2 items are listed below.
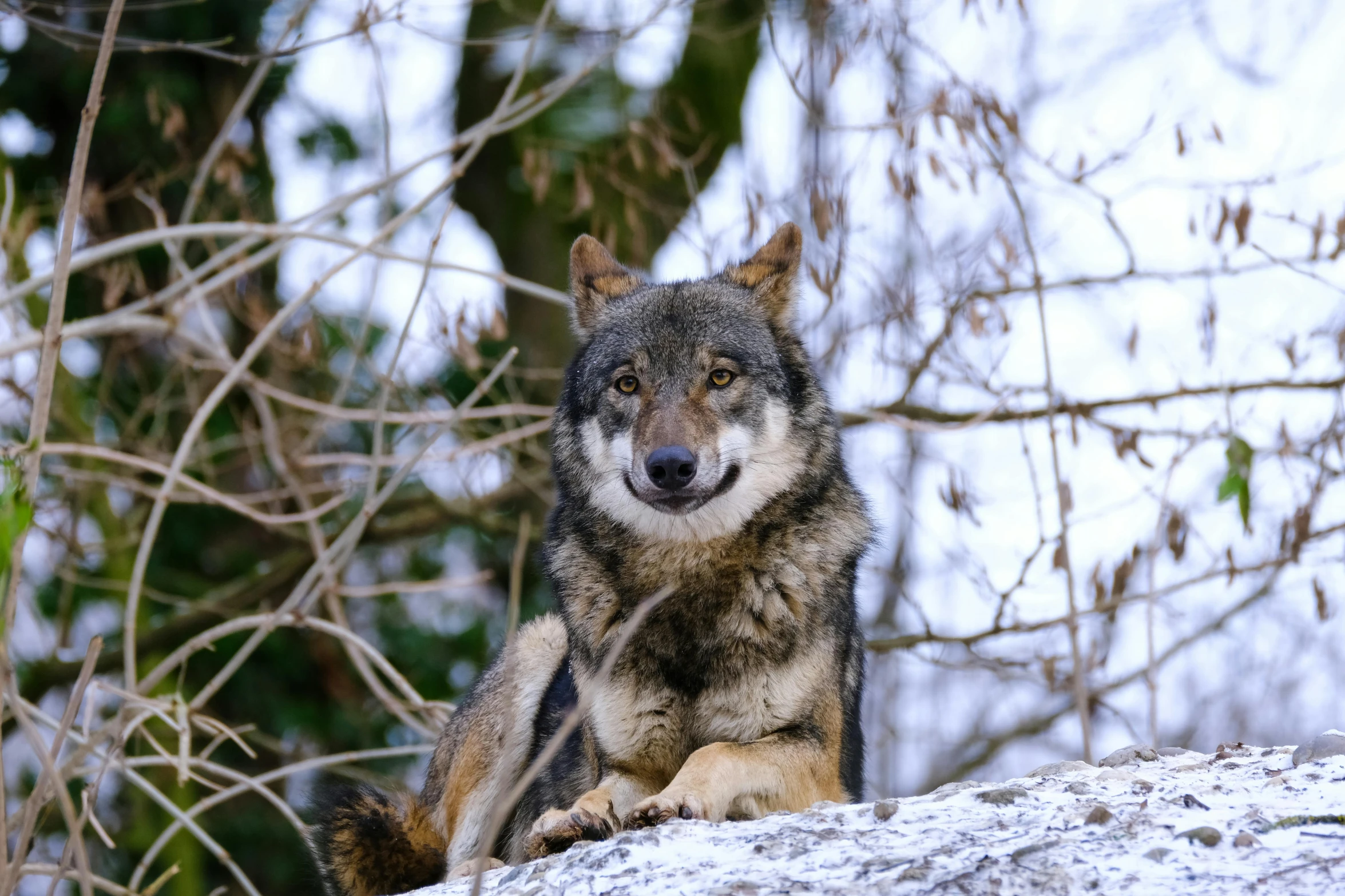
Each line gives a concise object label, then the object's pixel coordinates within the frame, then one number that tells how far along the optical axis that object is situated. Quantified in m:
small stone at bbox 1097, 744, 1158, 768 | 9.27
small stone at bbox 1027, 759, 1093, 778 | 9.19
